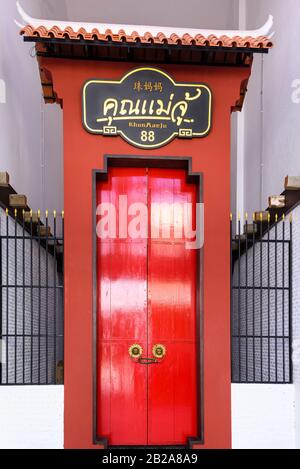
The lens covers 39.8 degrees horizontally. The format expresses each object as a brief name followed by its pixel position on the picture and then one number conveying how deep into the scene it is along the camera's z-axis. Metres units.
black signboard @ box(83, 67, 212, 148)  4.05
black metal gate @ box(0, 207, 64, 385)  4.34
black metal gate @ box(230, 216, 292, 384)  4.37
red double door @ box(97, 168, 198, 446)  4.07
